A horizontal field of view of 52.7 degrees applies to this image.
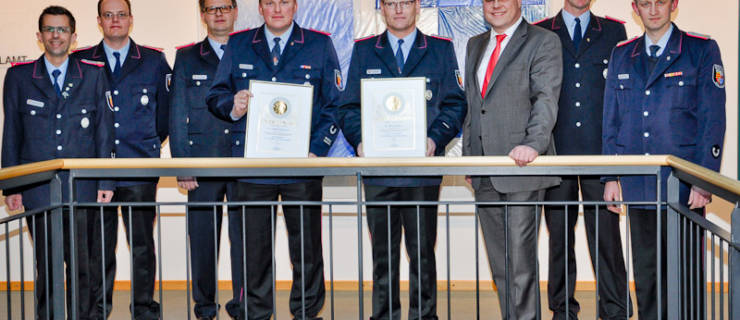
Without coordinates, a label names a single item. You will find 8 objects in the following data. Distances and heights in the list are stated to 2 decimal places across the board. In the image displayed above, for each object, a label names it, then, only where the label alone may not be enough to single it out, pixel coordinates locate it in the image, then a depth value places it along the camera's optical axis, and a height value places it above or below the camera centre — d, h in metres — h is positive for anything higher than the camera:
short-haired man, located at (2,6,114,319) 3.95 +0.09
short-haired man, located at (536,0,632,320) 3.86 -0.05
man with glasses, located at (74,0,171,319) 4.19 +0.05
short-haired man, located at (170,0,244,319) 4.11 -0.02
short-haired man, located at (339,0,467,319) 3.66 +0.05
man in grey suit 3.19 +0.03
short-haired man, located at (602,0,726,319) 3.32 +0.07
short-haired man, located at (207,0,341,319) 3.74 +0.10
